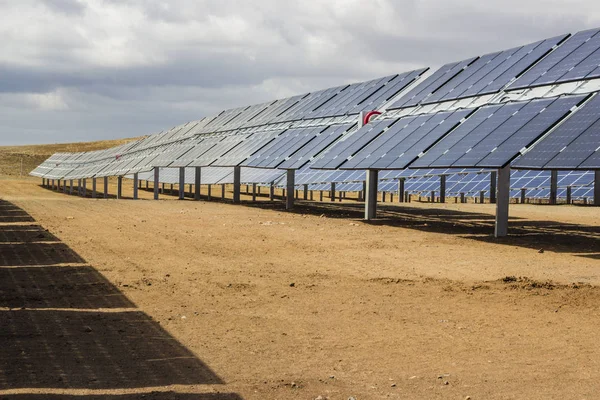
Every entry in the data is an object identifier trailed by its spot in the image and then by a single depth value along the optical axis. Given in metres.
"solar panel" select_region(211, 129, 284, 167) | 44.09
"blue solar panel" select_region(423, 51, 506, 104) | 32.03
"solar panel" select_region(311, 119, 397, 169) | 32.06
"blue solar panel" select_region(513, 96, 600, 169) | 20.91
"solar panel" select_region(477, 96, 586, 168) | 22.00
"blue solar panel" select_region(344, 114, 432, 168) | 29.78
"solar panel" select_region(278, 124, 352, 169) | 35.84
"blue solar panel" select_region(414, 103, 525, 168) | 24.58
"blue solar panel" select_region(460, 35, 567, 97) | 29.11
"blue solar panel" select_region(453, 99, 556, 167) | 23.11
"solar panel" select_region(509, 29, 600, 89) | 26.17
